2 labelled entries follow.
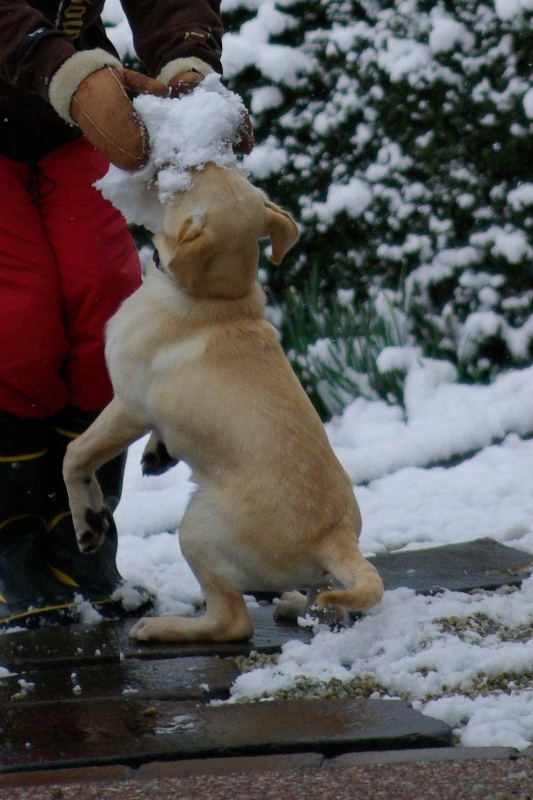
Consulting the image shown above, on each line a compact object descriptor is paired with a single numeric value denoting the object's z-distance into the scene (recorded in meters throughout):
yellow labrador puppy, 5.70
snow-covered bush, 10.67
